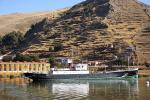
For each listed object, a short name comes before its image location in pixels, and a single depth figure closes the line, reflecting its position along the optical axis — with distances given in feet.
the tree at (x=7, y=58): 476.71
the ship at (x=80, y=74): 359.76
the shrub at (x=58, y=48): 537.11
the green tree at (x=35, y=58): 477.08
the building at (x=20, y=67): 426.10
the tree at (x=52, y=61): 468.01
